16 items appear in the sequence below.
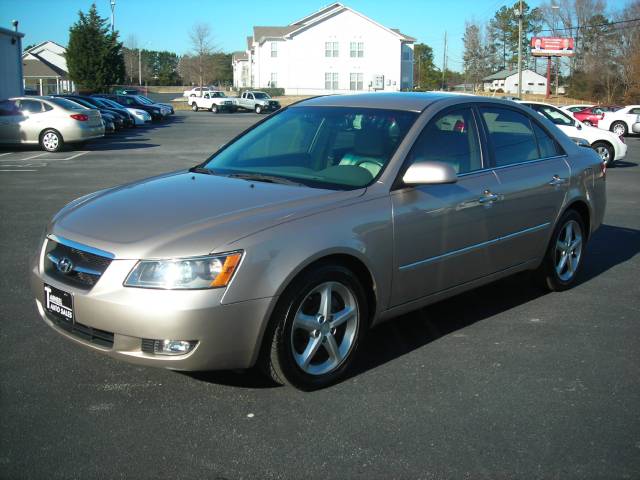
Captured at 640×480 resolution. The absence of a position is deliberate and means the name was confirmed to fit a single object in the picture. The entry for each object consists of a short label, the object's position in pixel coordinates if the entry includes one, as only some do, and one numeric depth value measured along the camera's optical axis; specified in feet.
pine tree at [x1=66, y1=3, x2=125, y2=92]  179.11
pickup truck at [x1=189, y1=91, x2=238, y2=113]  189.06
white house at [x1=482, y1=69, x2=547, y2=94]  357.00
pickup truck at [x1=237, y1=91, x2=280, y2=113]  182.09
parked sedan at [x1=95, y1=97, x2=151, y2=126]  113.66
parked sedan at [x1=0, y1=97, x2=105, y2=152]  70.44
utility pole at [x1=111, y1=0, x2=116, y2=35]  187.81
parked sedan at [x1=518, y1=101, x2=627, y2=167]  58.23
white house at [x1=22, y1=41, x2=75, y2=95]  261.44
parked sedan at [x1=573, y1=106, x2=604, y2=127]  103.11
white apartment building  234.58
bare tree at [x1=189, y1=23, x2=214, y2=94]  284.00
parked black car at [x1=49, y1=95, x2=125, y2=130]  98.57
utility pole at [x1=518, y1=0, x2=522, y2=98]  134.53
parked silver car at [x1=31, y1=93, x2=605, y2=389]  11.66
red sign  224.94
